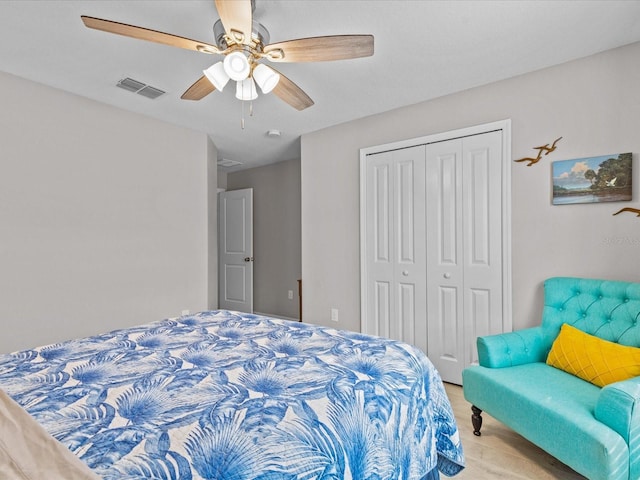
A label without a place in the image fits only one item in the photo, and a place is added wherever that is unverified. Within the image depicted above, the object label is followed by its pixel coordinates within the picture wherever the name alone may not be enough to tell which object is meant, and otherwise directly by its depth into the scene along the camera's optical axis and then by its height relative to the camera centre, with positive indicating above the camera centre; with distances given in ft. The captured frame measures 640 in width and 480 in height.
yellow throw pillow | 5.72 -2.12
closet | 9.04 -0.08
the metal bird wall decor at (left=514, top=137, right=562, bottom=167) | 8.21 +2.12
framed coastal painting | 7.35 +1.31
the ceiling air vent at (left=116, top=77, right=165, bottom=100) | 8.92 +4.11
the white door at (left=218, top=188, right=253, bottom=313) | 17.43 -0.47
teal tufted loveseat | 4.69 -2.56
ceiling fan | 5.02 +3.14
